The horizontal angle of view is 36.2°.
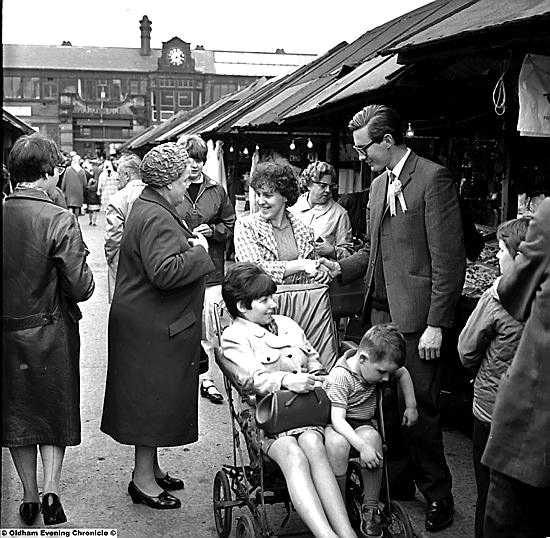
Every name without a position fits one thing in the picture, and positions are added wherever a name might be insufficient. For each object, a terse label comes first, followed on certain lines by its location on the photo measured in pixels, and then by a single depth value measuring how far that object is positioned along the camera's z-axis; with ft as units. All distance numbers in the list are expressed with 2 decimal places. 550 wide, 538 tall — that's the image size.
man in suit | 13.73
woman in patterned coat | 15.23
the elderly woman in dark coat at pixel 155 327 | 14.44
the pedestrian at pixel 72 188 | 70.28
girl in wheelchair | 11.46
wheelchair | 12.22
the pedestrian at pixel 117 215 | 23.26
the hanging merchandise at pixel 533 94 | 15.11
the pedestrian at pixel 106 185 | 59.02
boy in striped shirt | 12.18
